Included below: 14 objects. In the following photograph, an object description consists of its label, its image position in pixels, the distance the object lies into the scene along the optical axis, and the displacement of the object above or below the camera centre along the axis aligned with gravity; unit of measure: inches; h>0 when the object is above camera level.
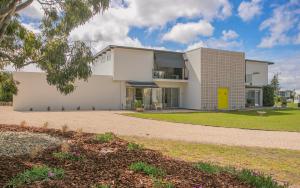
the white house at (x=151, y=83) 874.5 +60.4
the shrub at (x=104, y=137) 268.5 -54.4
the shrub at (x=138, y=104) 938.1 -35.5
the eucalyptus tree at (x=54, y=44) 264.1 +78.6
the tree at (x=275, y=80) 1878.7 +149.0
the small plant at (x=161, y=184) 140.9 -59.7
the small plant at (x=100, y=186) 137.4 -59.3
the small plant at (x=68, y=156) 191.6 -55.6
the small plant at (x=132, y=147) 232.4 -57.1
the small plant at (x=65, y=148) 205.0 -51.9
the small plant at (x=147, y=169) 163.3 -58.3
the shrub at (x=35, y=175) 137.9 -55.3
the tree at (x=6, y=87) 335.0 +13.4
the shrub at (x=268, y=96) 1306.8 +4.2
